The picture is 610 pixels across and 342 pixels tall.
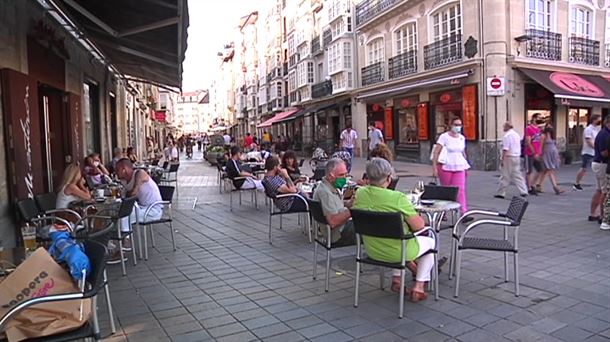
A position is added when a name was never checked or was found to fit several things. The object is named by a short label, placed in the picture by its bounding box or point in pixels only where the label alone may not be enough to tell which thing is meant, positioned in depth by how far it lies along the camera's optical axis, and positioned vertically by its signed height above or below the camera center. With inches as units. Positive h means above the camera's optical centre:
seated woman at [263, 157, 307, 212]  278.7 -26.4
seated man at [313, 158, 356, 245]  189.0 -24.9
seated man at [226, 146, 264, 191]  393.9 -24.7
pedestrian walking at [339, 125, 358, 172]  649.0 +5.7
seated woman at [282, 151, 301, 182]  358.2 -12.9
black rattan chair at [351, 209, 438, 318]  155.5 -28.3
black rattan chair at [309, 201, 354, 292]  188.2 -34.2
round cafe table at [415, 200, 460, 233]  192.2 -26.9
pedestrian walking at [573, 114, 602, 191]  419.8 -7.3
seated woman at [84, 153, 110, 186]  357.7 -14.1
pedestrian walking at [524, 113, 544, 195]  439.5 -15.8
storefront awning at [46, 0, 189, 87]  281.5 +83.7
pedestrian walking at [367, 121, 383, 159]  660.6 +8.5
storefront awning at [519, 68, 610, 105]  678.5 +74.9
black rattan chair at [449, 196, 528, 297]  176.1 -38.5
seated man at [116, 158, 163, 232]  255.9 -21.2
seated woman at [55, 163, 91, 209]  249.6 -19.7
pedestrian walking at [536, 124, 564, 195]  433.1 -18.5
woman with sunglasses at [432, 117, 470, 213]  312.7 -12.6
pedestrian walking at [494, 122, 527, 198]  410.9 -21.7
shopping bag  102.3 -30.7
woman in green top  163.0 -27.3
